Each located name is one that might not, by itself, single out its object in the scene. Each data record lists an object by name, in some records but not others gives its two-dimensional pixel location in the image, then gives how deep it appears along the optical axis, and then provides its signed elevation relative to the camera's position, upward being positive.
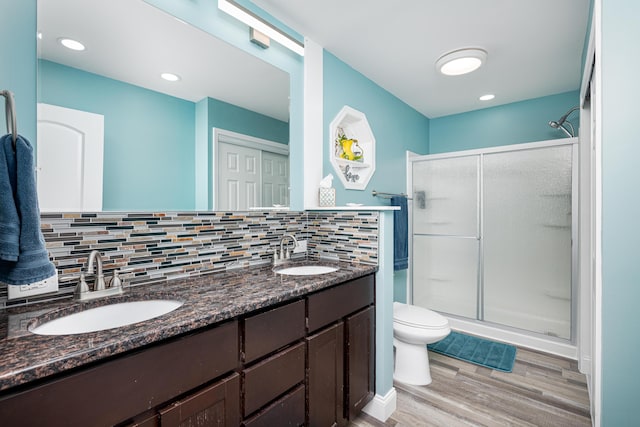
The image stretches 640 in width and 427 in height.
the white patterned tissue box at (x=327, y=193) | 2.06 +0.14
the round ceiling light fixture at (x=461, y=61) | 2.16 +1.14
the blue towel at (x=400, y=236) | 2.76 -0.22
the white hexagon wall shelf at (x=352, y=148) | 2.30 +0.54
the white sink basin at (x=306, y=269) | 1.75 -0.34
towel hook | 0.76 +0.25
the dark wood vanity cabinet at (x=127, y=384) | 0.63 -0.43
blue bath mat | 2.35 -1.18
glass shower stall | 2.61 -0.21
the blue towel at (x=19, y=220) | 0.74 -0.02
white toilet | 2.01 -0.87
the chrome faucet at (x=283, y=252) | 1.80 -0.24
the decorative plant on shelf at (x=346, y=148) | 2.37 +0.53
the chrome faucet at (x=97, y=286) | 1.07 -0.27
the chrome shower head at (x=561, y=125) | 2.67 +0.81
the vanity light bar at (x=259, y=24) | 1.57 +1.09
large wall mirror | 1.08 +0.48
